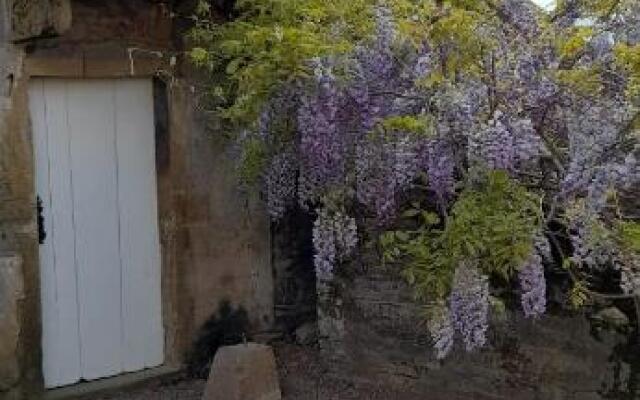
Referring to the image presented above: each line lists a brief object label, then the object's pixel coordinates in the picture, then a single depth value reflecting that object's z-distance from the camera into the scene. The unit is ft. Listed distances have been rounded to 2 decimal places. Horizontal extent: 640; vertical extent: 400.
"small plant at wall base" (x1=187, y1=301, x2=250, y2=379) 21.44
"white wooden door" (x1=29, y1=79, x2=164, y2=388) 19.33
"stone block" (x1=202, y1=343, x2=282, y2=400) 18.57
